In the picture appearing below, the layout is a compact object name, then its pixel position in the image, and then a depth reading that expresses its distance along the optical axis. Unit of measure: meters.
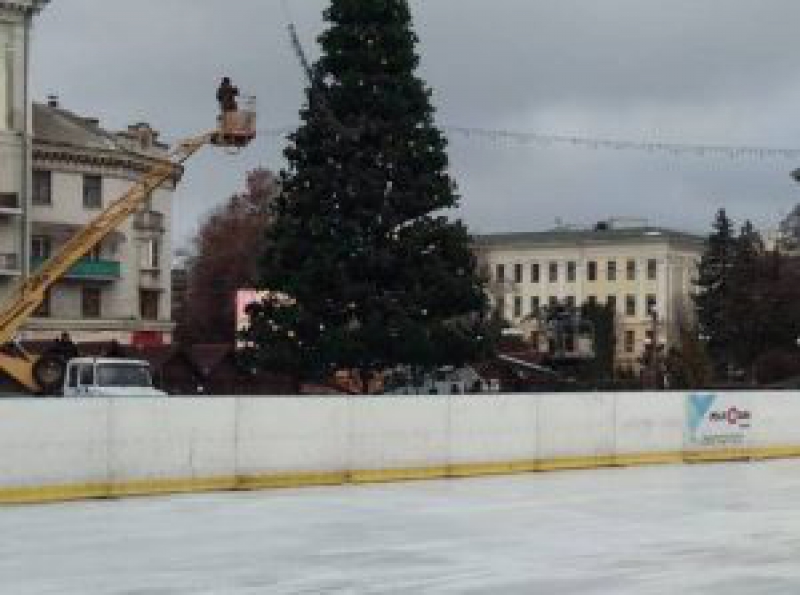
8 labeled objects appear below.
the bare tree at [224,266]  86.88
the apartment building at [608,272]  125.81
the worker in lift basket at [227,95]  33.47
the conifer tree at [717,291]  81.12
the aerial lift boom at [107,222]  44.06
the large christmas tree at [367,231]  36.41
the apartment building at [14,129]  65.31
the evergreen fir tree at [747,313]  78.19
